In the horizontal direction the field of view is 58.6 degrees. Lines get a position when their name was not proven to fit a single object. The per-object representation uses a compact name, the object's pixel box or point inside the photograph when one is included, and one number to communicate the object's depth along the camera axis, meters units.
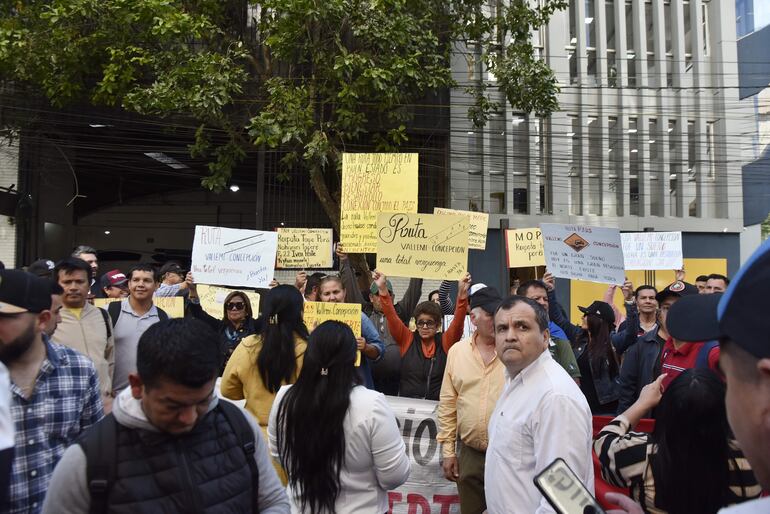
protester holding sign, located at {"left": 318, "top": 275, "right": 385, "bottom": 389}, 5.59
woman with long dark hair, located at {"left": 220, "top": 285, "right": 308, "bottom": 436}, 4.03
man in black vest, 1.99
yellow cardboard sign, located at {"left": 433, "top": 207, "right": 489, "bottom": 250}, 8.97
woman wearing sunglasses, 6.79
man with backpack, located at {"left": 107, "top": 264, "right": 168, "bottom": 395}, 5.19
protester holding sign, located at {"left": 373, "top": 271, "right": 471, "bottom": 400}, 5.77
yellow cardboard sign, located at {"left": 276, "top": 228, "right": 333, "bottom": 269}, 8.81
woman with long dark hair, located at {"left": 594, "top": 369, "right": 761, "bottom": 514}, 2.32
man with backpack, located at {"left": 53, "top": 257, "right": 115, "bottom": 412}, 4.61
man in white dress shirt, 3.05
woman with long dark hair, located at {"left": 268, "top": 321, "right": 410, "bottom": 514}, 3.19
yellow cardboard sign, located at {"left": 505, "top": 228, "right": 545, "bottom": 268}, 9.65
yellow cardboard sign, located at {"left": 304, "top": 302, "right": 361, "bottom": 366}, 5.54
